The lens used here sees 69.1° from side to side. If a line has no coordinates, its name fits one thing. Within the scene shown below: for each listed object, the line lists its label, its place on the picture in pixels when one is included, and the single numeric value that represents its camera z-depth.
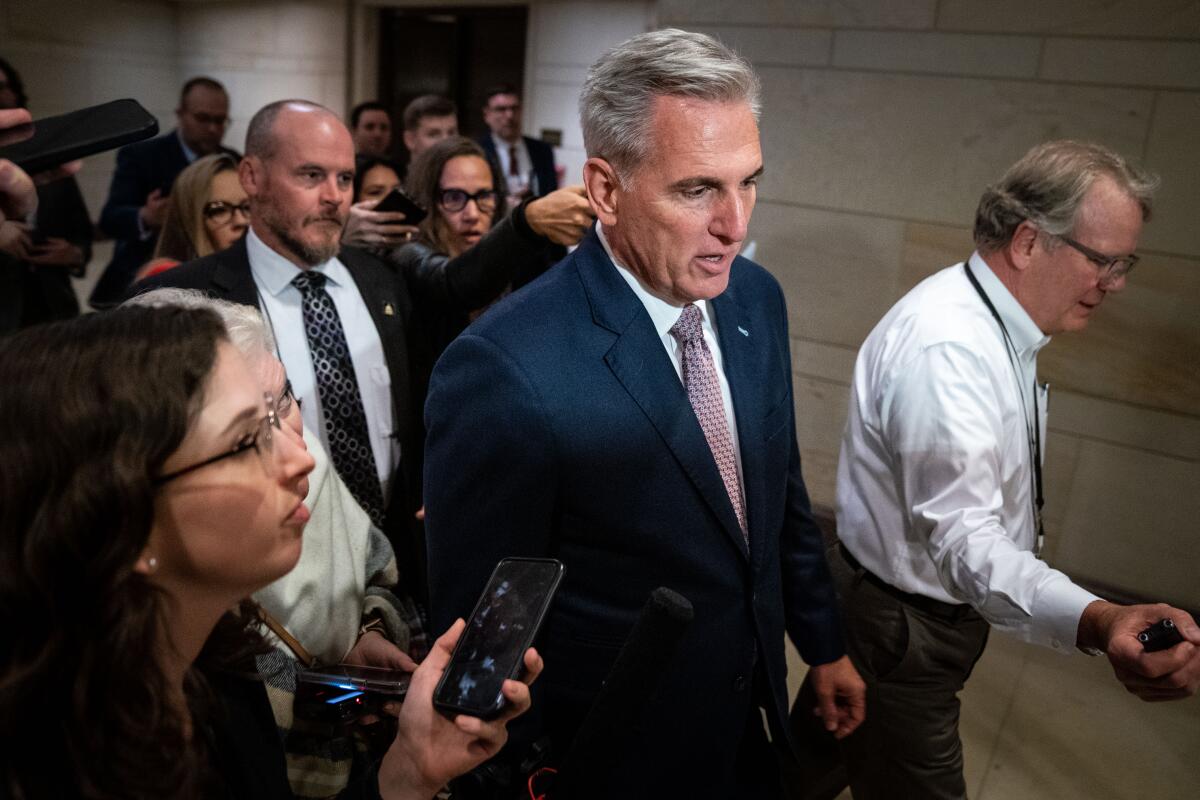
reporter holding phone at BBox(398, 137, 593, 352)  2.33
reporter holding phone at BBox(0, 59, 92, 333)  4.16
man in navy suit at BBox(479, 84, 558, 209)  5.86
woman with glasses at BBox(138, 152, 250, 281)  3.03
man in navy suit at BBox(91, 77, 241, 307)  4.76
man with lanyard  1.83
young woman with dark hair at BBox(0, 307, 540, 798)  0.86
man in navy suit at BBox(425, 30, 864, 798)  1.41
